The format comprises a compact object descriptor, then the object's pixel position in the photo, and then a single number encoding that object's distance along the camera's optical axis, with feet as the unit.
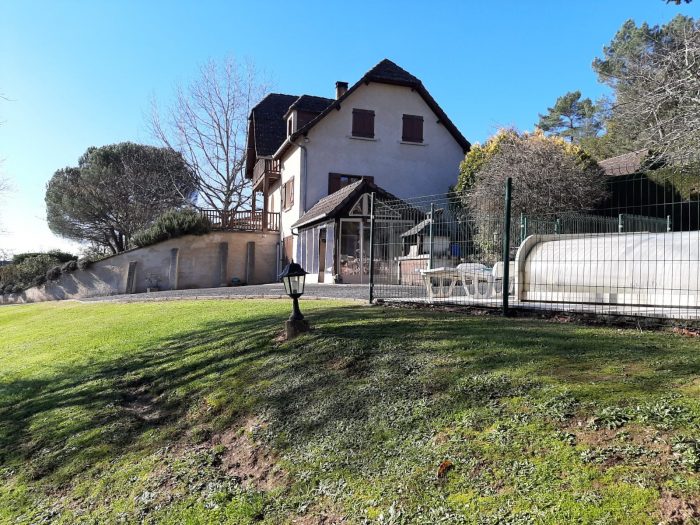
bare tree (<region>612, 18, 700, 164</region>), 42.37
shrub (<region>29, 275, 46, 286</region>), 90.17
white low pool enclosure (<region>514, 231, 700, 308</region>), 22.48
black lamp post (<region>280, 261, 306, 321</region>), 21.68
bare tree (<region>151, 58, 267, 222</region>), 113.50
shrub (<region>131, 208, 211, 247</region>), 82.48
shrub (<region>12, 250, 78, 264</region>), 101.86
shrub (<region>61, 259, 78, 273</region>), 85.81
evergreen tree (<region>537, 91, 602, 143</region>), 150.92
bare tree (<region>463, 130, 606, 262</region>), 54.44
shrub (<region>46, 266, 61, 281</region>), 87.56
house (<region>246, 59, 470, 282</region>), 77.87
